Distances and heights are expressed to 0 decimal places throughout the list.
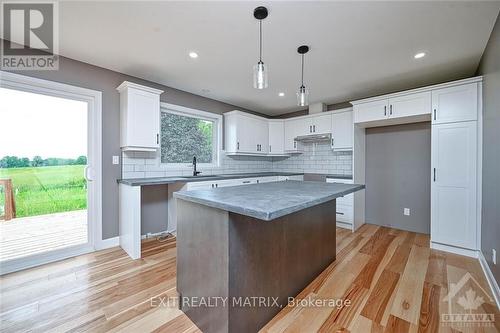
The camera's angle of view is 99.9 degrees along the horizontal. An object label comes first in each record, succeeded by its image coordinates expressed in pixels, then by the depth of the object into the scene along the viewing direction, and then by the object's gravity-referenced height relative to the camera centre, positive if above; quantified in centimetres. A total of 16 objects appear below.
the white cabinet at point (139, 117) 276 +64
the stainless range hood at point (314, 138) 422 +57
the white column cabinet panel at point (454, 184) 254 -24
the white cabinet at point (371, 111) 324 +87
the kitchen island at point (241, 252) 126 -62
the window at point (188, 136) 350 +53
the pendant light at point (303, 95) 208 +69
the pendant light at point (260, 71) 169 +76
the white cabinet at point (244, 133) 420 +66
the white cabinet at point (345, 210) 361 -78
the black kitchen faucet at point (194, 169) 367 -9
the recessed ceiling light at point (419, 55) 240 +129
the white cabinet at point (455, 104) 252 +78
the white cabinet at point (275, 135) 489 +69
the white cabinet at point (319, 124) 411 +84
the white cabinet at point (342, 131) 383 +64
